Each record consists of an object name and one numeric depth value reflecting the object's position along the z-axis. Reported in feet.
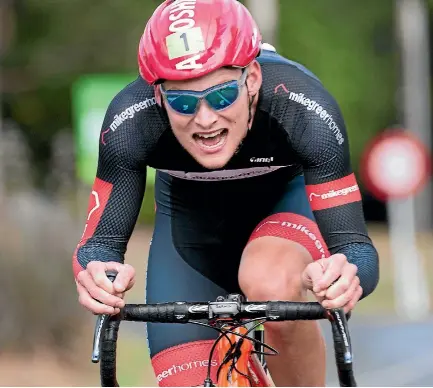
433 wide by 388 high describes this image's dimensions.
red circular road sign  120.16
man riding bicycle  31.73
